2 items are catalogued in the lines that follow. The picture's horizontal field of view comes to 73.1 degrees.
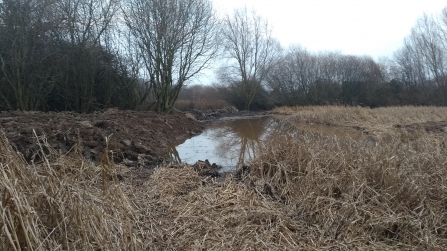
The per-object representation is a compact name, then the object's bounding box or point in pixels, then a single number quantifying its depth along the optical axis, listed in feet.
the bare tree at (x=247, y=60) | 112.27
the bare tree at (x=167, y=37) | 55.42
